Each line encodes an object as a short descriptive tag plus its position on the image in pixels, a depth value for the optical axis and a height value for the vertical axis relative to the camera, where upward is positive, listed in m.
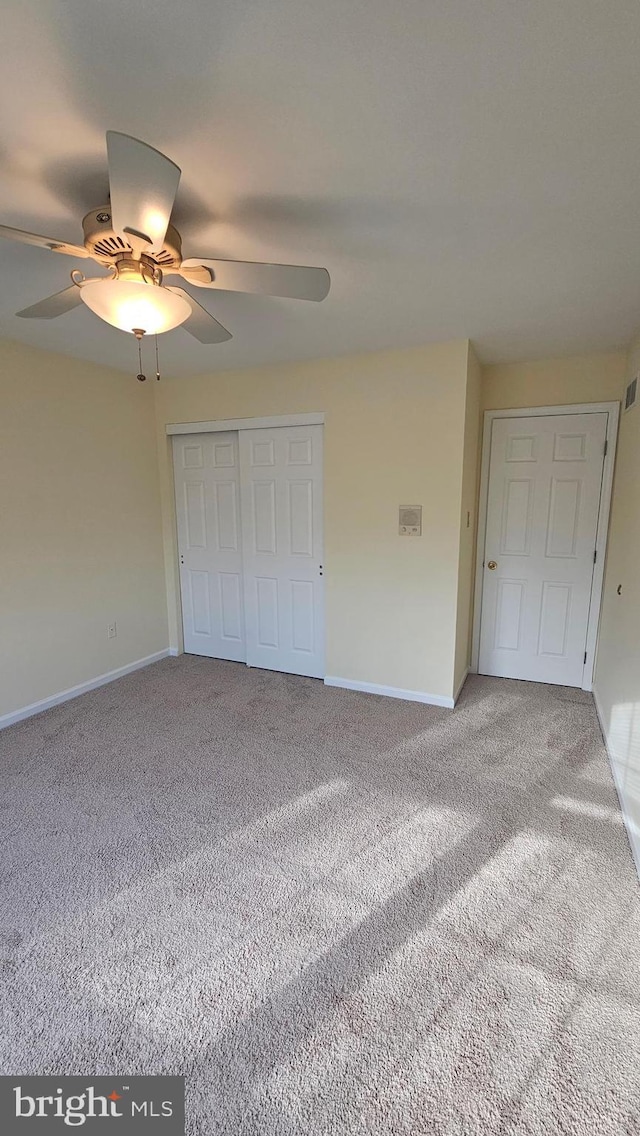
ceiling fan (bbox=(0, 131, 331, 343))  1.23 +0.73
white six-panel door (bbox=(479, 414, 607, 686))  3.34 -0.30
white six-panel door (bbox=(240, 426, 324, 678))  3.58 -0.34
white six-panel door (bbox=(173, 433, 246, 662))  3.98 -0.35
